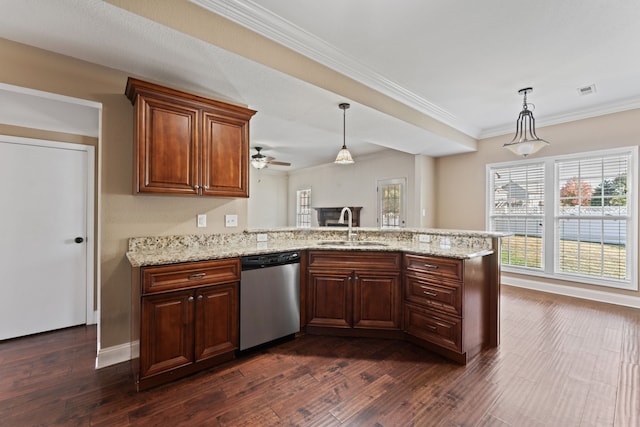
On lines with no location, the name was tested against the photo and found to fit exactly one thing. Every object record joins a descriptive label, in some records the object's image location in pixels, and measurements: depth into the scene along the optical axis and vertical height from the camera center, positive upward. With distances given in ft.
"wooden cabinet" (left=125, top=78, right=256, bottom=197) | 7.28 +1.94
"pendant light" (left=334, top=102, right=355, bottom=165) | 10.69 +2.15
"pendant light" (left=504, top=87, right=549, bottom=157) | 11.42 +4.24
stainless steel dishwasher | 7.88 -2.43
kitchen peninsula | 6.63 -2.18
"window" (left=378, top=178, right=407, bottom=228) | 19.72 +0.83
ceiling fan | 18.39 +3.38
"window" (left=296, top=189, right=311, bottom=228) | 28.30 +0.59
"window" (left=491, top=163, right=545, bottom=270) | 15.16 +0.19
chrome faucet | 11.11 -0.78
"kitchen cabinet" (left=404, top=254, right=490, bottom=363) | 7.70 -2.57
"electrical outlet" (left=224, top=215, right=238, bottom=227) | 9.53 -0.23
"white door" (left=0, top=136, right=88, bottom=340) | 9.19 -0.77
